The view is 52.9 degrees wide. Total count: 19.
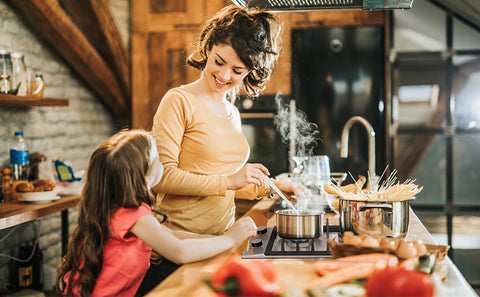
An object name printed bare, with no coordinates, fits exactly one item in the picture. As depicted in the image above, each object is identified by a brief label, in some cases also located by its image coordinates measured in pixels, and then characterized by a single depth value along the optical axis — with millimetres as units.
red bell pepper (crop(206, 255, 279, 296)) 786
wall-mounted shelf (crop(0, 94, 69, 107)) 2670
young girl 1331
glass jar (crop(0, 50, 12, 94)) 2736
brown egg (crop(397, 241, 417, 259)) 1143
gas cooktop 1326
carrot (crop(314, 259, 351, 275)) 1116
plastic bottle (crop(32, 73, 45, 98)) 2980
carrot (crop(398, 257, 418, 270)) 1027
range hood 1999
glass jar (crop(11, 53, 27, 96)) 2822
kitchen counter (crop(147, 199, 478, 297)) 1040
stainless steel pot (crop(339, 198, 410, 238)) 1358
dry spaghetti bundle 1524
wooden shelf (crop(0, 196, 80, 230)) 2361
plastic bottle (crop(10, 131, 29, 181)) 2908
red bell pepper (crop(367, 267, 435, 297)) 806
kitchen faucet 2213
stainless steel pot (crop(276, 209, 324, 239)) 1379
